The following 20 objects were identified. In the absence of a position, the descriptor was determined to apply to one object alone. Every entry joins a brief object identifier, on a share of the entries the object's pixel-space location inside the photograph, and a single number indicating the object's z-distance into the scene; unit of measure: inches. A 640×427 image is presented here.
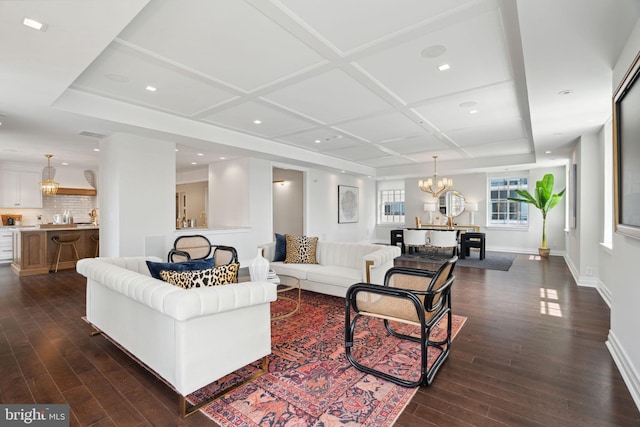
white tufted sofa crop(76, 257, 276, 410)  72.8
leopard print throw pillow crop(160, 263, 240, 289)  85.0
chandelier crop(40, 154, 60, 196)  280.9
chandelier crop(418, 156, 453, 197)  334.6
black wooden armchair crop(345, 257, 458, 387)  87.4
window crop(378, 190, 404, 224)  454.9
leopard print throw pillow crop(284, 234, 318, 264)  189.2
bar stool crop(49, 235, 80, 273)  247.1
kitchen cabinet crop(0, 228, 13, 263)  288.1
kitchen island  237.9
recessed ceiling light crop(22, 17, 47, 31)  79.7
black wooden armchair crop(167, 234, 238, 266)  183.0
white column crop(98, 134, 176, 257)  187.0
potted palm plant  307.9
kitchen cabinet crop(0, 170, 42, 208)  308.3
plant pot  320.5
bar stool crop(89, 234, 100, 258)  272.8
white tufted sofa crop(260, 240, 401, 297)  156.5
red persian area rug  74.1
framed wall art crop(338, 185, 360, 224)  387.2
